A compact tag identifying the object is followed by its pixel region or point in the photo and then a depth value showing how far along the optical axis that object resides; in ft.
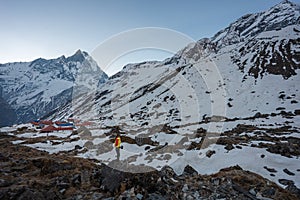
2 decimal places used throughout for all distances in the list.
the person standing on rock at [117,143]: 47.67
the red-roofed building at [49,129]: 125.12
